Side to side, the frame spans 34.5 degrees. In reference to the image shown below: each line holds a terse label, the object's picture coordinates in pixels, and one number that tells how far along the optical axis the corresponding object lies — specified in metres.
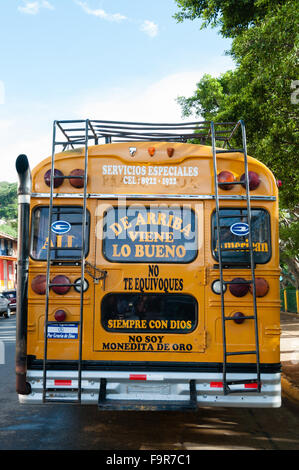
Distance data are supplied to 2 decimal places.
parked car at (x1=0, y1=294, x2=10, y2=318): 25.11
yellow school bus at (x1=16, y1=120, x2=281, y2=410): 4.90
